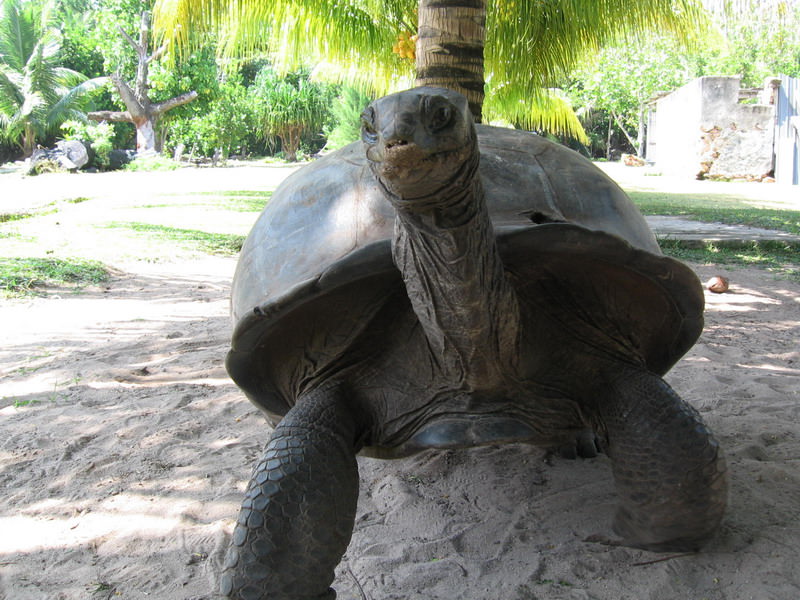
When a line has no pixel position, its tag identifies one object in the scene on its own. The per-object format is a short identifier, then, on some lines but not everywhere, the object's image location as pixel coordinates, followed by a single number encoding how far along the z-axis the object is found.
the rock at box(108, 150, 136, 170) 25.27
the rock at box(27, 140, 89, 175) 22.44
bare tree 24.97
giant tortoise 1.57
